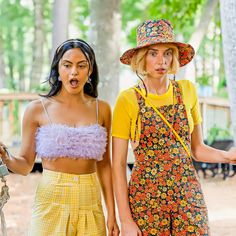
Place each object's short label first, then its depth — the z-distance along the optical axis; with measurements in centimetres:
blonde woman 272
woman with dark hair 283
